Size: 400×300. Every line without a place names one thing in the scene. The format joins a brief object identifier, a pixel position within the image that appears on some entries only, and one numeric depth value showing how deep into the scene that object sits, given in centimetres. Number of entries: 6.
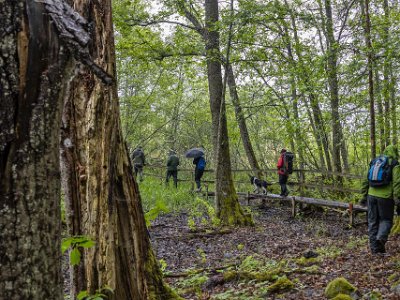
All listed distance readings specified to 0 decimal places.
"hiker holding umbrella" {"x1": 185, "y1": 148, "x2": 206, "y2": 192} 1661
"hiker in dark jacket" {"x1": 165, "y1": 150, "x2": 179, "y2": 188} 1758
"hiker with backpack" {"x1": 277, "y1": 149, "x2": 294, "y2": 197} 1372
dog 1505
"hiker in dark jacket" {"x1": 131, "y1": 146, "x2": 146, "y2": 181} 1899
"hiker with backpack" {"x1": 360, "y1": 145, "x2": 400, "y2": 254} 716
